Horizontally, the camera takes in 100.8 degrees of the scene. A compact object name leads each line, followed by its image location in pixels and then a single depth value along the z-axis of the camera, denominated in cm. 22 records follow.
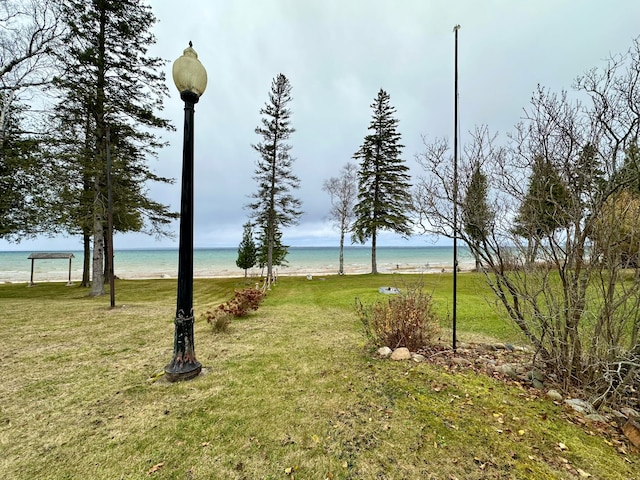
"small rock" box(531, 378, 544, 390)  309
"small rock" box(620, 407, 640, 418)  234
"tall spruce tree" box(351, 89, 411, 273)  1973
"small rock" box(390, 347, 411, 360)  379
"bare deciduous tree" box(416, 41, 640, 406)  266
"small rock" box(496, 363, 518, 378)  337
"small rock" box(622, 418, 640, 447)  212
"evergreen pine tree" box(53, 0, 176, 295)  957
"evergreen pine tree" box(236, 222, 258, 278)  1977
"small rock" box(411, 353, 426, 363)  373
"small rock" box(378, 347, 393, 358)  396
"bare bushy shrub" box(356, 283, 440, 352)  418
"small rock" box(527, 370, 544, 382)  322
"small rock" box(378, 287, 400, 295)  1073
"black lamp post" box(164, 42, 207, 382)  323
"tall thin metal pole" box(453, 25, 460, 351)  386
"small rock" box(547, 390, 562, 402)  280
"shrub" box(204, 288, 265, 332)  582
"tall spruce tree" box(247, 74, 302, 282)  1722
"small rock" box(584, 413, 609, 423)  245
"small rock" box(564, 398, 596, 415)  259
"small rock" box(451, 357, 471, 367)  365
